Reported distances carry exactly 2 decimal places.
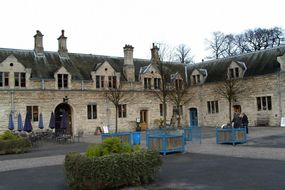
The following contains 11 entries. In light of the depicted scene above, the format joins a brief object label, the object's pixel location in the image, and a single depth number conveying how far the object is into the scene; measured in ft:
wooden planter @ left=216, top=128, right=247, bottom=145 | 61.46
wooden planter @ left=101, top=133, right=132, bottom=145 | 63.31
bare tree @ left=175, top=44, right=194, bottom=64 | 219.32
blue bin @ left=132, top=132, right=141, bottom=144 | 68.13
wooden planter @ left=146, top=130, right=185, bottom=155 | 51.03
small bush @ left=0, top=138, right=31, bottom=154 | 61.36
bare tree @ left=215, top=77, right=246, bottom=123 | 101.95
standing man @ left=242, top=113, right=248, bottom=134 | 83.74
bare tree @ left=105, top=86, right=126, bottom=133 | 97.27
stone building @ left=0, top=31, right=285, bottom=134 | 95.91
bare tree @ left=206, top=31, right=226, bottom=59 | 208.13
